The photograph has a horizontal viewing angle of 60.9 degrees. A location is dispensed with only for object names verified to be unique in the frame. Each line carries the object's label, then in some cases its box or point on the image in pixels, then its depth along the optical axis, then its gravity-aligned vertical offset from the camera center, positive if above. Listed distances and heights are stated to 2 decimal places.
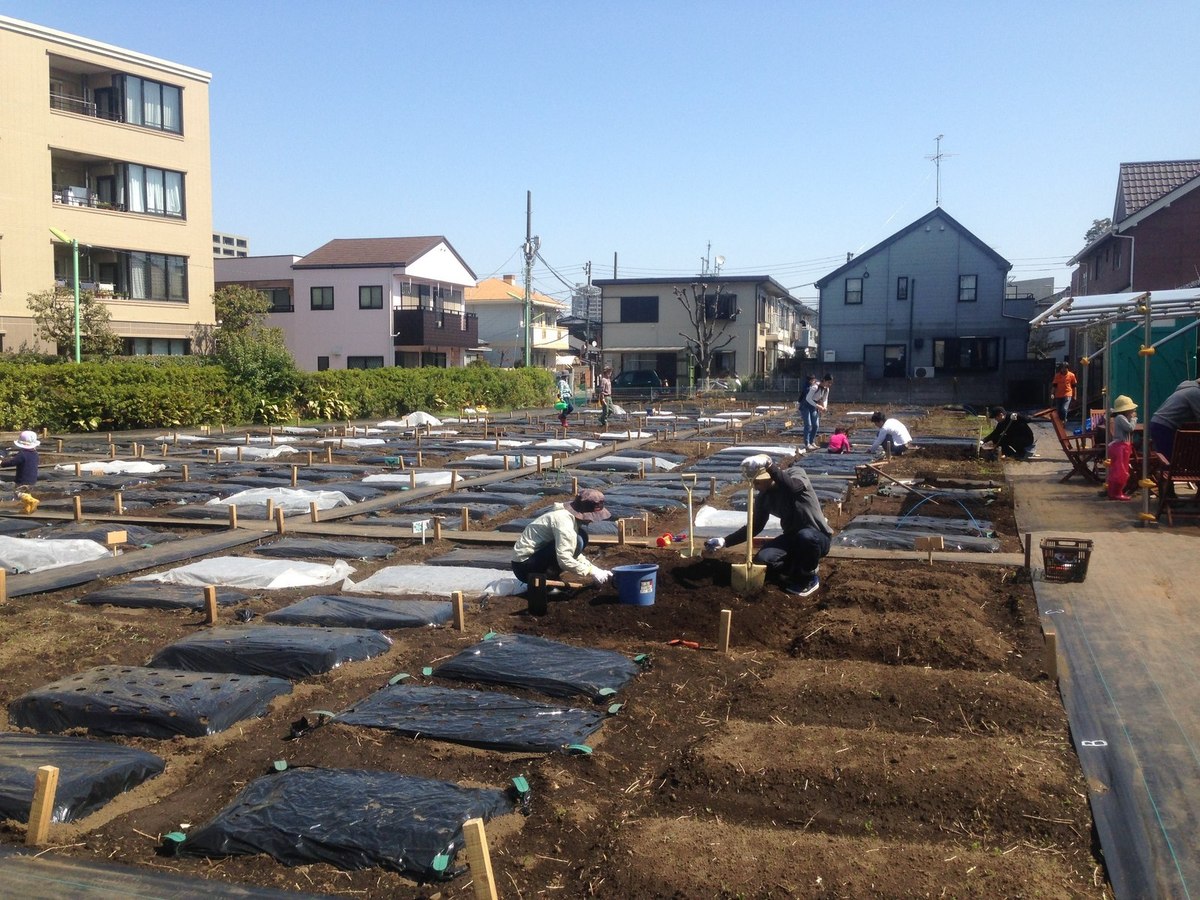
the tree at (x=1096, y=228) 48.67 +7.71
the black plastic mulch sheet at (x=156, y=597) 7.34 -1.59
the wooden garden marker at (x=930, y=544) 8.55 -1.35
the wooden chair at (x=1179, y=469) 9.74 -0.81
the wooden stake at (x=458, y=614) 6.80 -1.55
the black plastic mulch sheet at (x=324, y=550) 9.26 -1.55
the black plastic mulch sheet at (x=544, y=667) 5.46 -1.59
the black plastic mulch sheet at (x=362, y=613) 6.82 -1.58
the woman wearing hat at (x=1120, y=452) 11.34 -0.75
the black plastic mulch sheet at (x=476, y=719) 4.72 -1.64
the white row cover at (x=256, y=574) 8.12 -1.56
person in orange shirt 20.92 -0.08
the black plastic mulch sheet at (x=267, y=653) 5.85 -1.58
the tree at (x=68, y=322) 26.64 +1.51
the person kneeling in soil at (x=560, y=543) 7.30 -1.17
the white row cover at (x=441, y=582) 7.75 -1.55
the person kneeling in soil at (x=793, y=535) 7.53 -1.13
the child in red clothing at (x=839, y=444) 18.16 -1.08
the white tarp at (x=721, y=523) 10.19 -1.45
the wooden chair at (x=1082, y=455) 13.27 -0.92
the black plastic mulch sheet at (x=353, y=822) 3.68 -1.66
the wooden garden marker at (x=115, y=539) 8.90 -1.39
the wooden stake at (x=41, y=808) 3.81 -1.60
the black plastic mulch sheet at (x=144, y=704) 4.93 -1.60
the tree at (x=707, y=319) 47.72 +3.04
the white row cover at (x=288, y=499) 12.03 -1.43
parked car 42.09 -0.12
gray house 41.62 +3.08
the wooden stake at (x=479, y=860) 3.21 -1.50
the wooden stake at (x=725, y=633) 6.14 -1.51
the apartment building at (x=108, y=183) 27.11 +5.70
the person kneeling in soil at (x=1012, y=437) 16.88 -0.88
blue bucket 6.93 -1.37
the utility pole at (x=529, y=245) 43.09 +5.90
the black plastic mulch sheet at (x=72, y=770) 4.06 -1.64
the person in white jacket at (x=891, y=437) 15.81 -0.86
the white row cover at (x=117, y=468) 15.22 -1.34
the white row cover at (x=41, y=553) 8.41 -1.47
